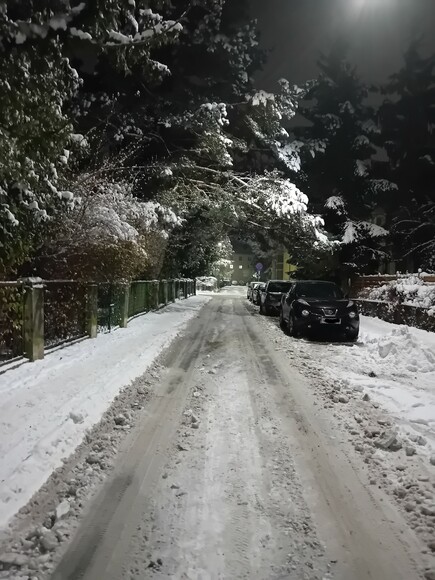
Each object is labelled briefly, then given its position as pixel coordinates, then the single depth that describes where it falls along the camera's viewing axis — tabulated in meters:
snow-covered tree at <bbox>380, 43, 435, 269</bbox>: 27.56
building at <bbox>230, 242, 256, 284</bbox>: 145.32
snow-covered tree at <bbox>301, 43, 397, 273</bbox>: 26.03
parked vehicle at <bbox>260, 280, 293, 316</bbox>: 21.41
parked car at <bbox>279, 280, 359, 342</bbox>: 11.97
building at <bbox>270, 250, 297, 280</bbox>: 77.31
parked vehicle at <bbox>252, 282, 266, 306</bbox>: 31.49
